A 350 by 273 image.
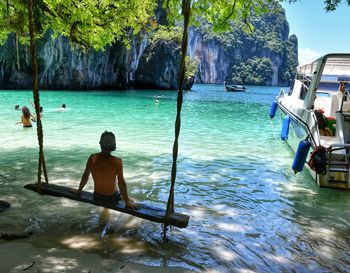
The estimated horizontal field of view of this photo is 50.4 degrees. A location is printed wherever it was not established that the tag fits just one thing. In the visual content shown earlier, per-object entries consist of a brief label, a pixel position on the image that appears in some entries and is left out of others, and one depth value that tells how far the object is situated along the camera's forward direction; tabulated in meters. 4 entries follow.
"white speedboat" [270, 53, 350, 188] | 8.00
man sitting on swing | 4.77
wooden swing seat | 4.51
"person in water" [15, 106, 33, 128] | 15.75
